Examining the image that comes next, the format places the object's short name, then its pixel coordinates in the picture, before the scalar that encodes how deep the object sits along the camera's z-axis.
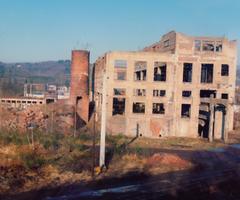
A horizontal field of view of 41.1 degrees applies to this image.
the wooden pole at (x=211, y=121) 33.84
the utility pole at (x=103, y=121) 19.23
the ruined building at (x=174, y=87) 34.69
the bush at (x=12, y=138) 23.50
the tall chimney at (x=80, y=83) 38.16
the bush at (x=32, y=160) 19.86
